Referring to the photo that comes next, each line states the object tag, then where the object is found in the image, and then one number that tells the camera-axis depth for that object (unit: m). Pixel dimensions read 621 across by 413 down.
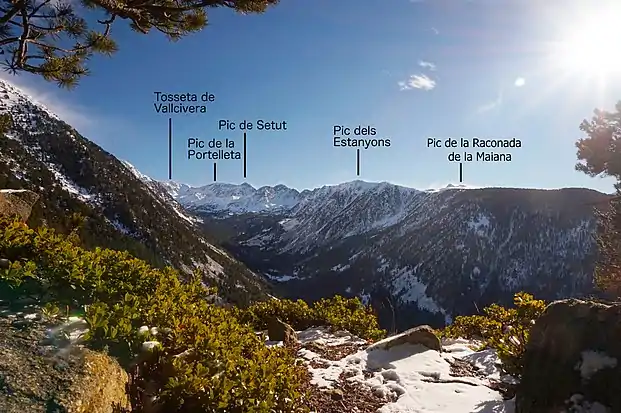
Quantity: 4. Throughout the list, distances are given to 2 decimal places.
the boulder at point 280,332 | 11.03
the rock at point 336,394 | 6.78
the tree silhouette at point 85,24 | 7.14
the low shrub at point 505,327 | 7.24
